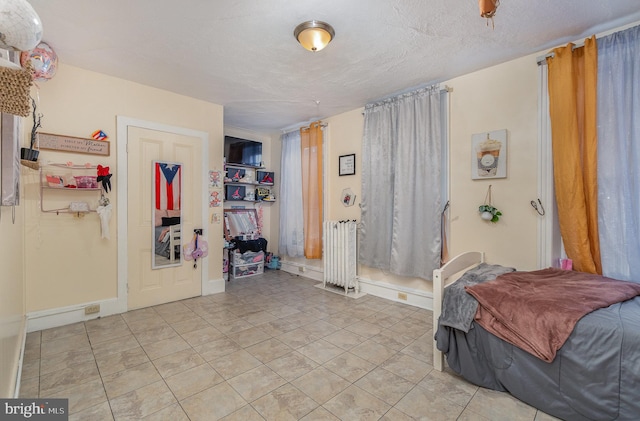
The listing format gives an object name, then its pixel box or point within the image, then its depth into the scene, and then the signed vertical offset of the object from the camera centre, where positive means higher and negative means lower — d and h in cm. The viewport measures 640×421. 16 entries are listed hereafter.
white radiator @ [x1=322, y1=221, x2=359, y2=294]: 373 -59
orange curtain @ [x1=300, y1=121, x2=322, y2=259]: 432 +38
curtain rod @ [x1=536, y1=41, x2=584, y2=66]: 225 +129
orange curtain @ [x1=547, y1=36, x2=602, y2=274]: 215 +48
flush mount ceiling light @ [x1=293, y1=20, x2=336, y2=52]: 206 +132
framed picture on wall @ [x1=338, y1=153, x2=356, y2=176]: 393 +67
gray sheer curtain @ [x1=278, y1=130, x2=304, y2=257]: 469 +23
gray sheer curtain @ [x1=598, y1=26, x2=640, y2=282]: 203 +41
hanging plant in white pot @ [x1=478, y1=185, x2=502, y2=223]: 267 -3
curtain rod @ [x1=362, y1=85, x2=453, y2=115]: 299 +129
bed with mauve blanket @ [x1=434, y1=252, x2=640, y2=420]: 143 -74
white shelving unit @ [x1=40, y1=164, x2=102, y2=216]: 262 +24
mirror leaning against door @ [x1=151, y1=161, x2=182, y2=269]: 327 -2
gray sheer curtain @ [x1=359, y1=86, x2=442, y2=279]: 307 +31
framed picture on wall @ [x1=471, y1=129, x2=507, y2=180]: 265 +54
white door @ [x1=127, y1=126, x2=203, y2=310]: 312 +1
